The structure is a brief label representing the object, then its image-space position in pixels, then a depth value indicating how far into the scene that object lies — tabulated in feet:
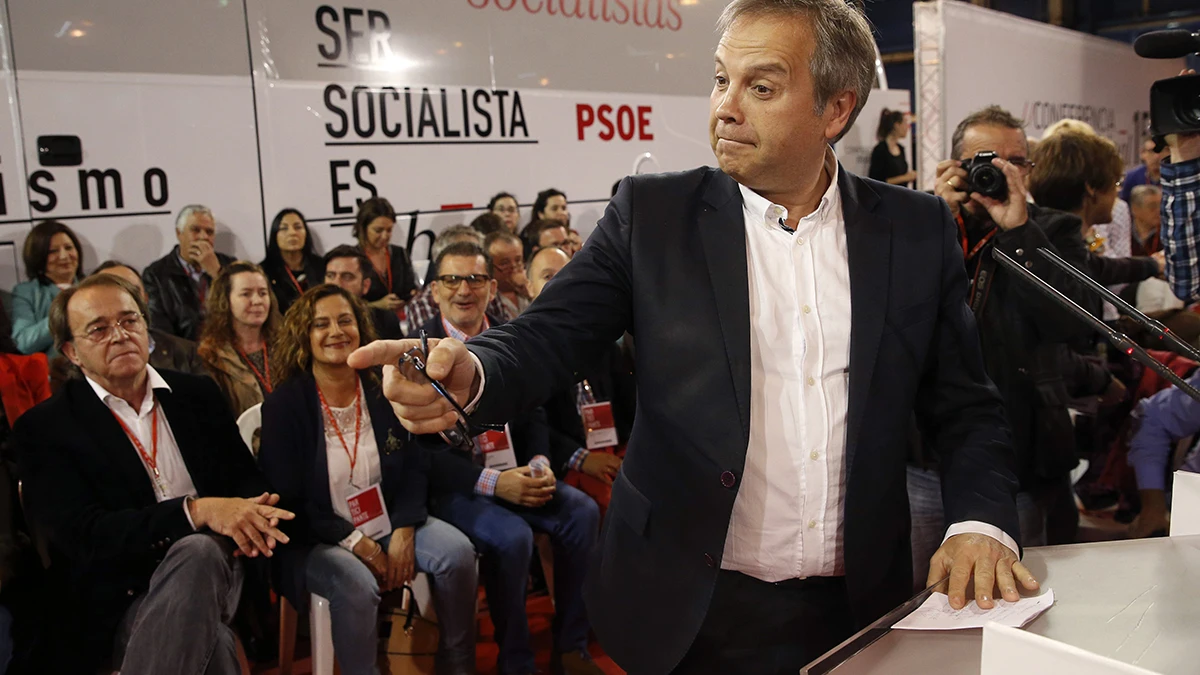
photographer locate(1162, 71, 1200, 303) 7.42
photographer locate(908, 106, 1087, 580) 7.73
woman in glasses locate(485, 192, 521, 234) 18.65
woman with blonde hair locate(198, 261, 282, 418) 12.96
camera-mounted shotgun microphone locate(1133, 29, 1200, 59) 6.01
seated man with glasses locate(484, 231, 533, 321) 16.07
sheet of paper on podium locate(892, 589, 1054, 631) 3.69
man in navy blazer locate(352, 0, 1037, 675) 4.60
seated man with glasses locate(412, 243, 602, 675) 10.98
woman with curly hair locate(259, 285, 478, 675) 9.89
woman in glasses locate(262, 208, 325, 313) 15.64
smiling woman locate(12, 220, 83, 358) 13.25
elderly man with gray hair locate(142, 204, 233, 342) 14.58
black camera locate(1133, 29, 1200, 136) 6.14
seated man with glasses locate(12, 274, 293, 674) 8.50
